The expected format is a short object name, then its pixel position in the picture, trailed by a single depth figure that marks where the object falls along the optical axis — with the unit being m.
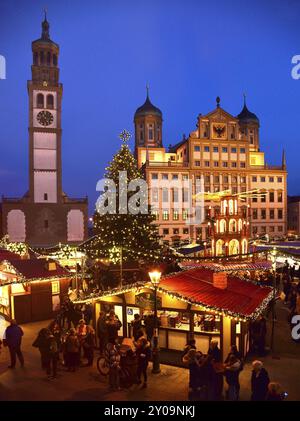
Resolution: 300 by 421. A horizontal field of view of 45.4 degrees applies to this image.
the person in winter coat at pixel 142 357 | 10.75
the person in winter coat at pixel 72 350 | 11.95
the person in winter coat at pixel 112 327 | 13.01
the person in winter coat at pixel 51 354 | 11.31
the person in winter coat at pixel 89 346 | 12.31
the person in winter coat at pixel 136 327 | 12.54
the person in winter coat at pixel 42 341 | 11.54
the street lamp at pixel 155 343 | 11.81
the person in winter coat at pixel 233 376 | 9.30
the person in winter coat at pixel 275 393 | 7.61
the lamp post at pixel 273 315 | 14.01
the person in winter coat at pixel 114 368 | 10.39
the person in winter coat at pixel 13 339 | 12.04
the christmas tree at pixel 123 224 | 25.28
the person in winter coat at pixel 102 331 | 13.20
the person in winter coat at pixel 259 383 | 8.48
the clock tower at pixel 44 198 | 48.19
